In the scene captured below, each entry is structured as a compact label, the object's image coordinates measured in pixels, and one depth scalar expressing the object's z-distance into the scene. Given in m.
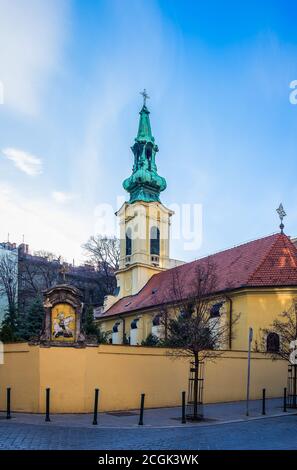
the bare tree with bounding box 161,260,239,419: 16.33
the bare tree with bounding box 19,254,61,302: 51.34
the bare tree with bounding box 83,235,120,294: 56.91
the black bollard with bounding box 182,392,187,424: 14.52
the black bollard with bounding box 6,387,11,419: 14.68
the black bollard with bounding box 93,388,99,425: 13.71
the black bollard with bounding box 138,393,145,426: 13.79
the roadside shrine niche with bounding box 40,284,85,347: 16.81
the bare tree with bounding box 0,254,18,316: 51.38
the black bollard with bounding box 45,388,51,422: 14.22
